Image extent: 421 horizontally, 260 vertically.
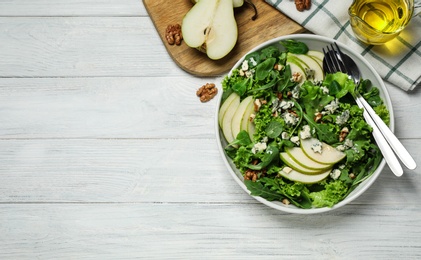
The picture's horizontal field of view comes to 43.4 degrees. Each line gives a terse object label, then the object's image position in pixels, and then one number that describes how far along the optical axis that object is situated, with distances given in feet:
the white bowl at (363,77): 4.35
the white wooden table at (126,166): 4.83
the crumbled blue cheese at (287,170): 4.33
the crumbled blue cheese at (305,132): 4.33
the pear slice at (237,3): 4.91
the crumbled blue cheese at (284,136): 4.37
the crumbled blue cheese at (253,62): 4.58
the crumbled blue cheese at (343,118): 4.35
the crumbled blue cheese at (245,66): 4.58
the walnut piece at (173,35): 4.99
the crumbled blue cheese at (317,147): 4.29
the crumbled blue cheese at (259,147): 4.36
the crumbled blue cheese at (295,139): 4.37
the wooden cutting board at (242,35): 4.97
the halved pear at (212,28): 4.83
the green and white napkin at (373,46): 4.80
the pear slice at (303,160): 4.29
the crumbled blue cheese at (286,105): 4.46
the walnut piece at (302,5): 4.90
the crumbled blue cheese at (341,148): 4.33
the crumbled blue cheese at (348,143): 4.32
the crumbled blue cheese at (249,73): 4.57
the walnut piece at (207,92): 4.98
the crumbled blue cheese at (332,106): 4.38
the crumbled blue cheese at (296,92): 4.46
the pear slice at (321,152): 4.30
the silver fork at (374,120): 4.27
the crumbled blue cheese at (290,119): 4.38
